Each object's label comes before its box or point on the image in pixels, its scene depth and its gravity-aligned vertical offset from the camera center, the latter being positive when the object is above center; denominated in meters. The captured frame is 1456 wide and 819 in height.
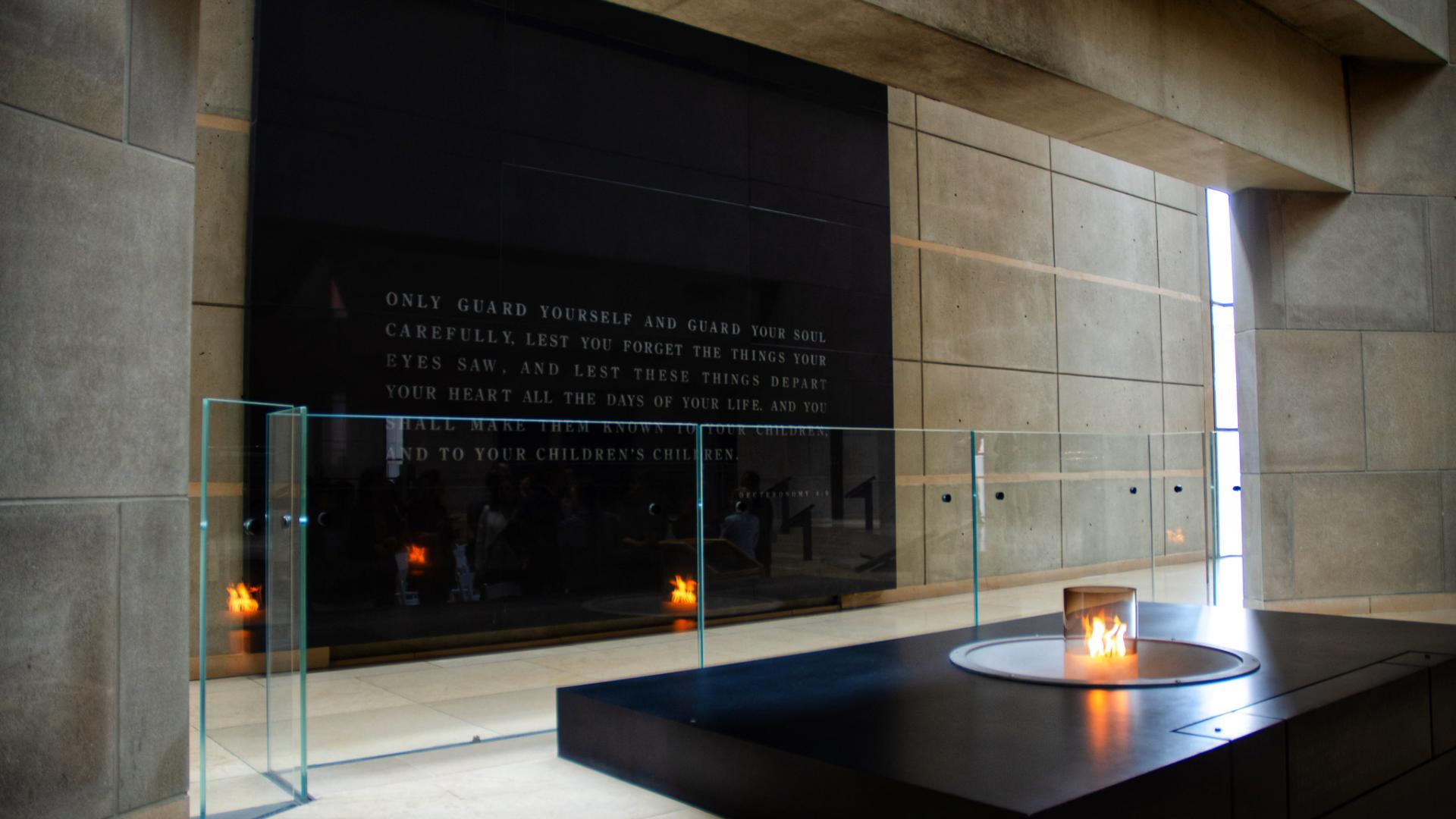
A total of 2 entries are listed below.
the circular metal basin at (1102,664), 4.71 -0.95
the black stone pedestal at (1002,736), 3.33 -0.97
